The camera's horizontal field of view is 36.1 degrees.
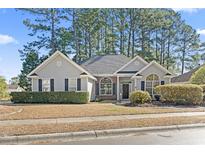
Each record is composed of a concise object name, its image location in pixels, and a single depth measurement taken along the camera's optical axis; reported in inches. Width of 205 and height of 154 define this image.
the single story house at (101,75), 735.1
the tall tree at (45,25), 606.9
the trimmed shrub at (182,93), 694.5
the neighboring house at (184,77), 759.8
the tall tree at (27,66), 647.1
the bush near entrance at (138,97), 673.6
